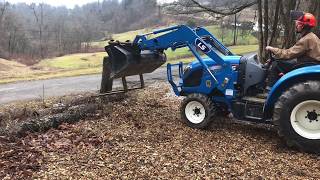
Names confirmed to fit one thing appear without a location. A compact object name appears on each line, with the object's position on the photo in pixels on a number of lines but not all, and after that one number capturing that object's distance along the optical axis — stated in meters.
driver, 3.91
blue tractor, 3.73
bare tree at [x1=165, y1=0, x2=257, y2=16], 9.40
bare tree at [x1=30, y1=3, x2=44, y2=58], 44.36
